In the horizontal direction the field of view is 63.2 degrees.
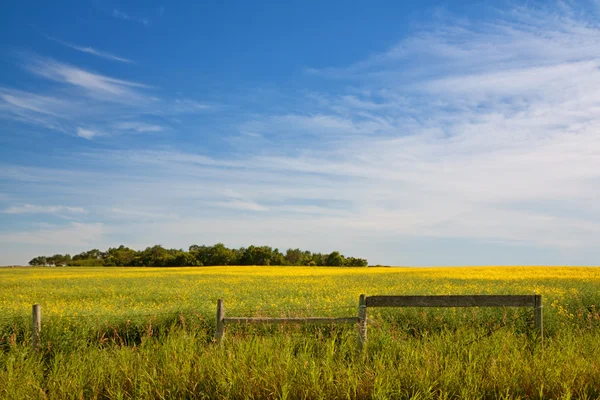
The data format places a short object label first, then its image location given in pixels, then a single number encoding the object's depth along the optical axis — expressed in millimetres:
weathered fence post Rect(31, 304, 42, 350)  10644
